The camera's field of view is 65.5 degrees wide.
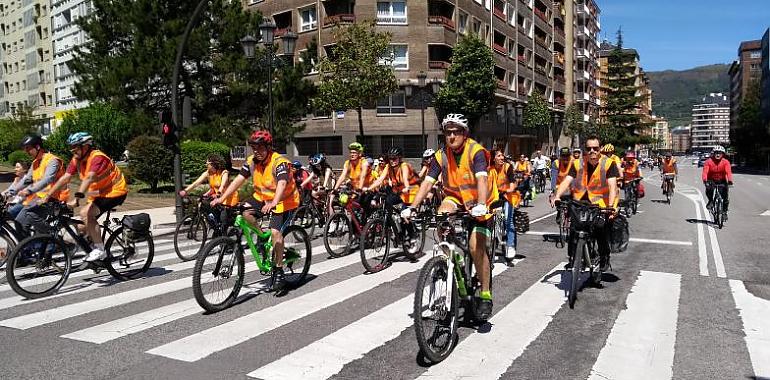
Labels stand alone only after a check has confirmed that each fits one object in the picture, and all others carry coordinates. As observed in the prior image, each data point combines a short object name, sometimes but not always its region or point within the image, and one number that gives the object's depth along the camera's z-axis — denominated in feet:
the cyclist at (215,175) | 33.01
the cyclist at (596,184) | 23.18
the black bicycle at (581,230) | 21.03
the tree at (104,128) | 97.09
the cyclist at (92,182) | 24.54
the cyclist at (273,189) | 22.27
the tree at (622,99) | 263.49
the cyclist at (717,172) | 44.27
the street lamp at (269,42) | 56.90
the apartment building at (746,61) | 467.11
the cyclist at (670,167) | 66.92
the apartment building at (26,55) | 222.07
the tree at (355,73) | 97.71
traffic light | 42.78
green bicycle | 19.93
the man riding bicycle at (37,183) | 24.93
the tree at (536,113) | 164.04
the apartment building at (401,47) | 131.03
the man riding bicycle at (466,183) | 17.17
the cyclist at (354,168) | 35.37
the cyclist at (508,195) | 31.12
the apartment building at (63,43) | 198.29
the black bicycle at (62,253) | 22.49
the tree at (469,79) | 122.83
